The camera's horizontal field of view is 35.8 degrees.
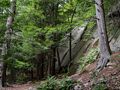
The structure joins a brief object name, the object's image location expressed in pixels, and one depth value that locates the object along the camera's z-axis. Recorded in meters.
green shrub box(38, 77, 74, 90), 6.27
